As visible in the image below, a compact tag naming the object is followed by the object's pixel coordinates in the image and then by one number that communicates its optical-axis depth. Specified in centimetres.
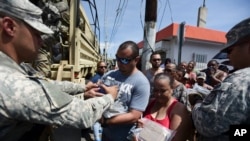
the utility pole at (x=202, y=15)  1457
